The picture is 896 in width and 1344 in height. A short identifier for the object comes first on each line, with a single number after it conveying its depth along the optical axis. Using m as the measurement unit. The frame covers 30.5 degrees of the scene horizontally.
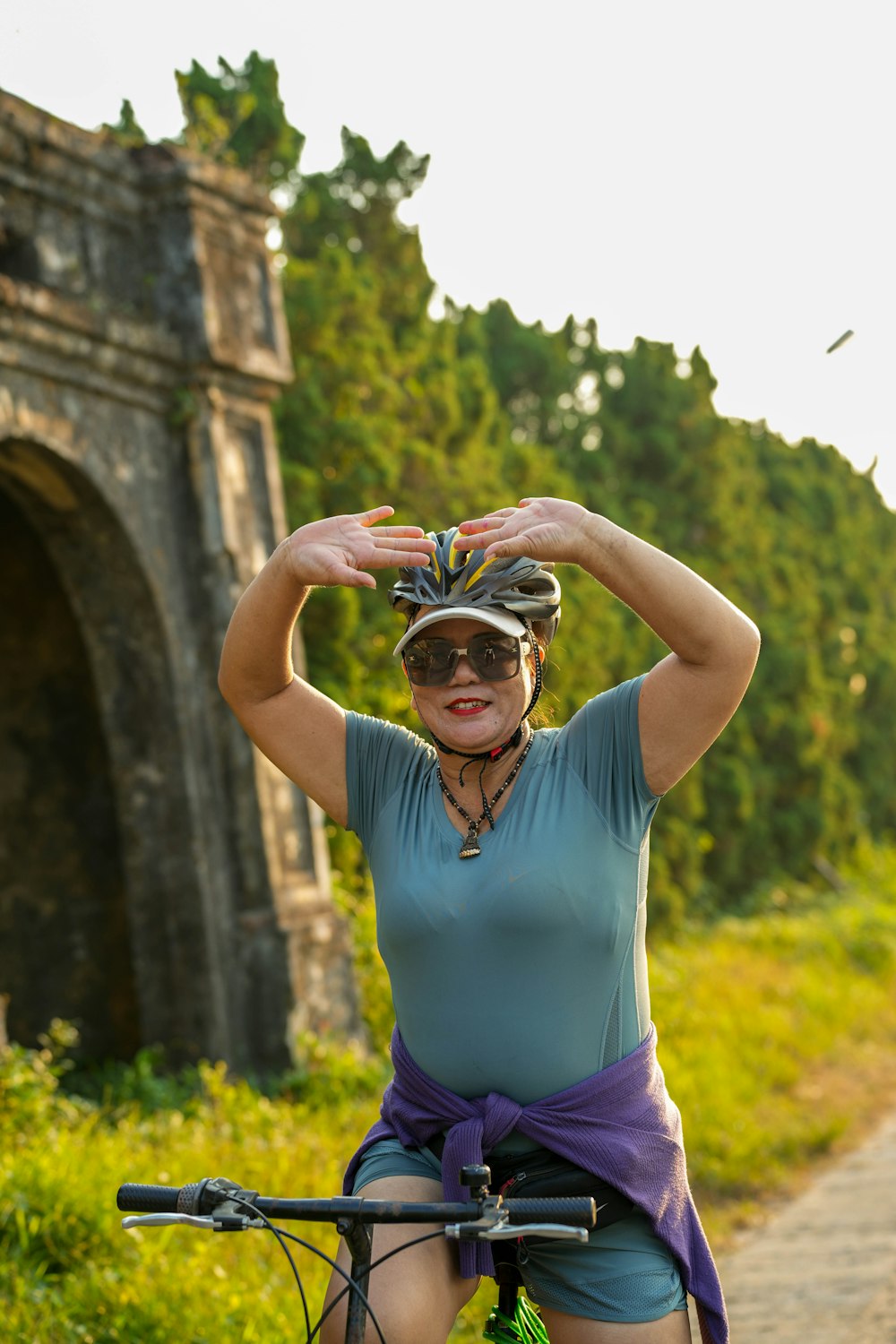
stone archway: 7.57
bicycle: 2.50
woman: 2.96
